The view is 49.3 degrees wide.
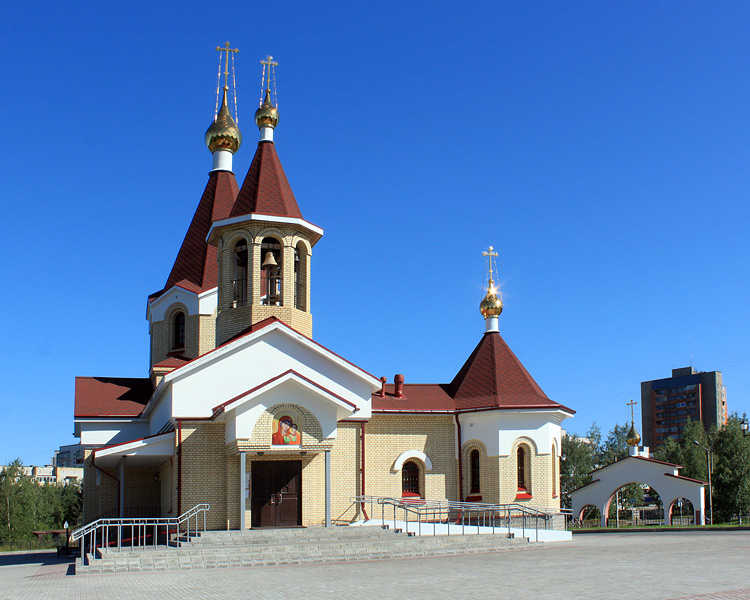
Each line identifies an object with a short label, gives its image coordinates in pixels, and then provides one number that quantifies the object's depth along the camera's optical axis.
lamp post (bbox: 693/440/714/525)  37.69
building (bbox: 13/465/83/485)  111.29
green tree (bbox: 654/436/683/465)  44.44
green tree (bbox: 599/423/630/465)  59.09
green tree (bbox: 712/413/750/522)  39.69
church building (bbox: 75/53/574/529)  17.16
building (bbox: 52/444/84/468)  142.75
